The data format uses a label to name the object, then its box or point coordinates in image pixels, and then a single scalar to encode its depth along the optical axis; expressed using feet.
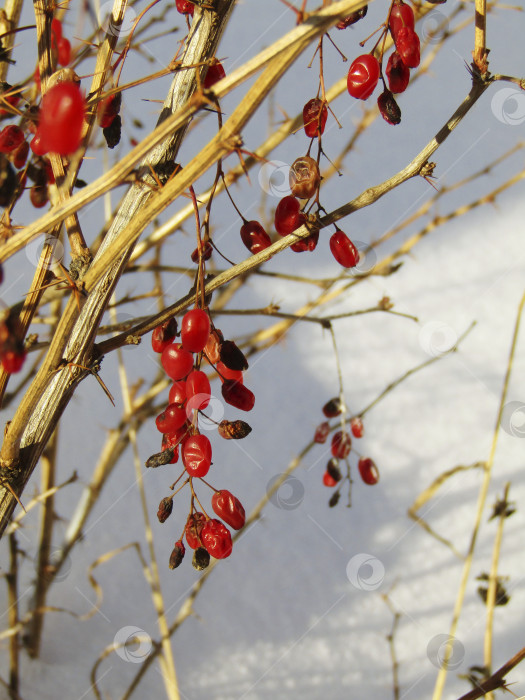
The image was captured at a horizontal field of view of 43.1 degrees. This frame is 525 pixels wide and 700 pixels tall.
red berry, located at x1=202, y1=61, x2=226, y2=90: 1.13
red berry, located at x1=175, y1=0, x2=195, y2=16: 1.13
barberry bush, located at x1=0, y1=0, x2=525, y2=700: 2.23
